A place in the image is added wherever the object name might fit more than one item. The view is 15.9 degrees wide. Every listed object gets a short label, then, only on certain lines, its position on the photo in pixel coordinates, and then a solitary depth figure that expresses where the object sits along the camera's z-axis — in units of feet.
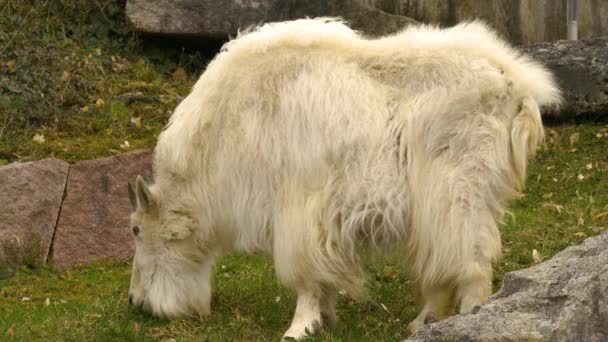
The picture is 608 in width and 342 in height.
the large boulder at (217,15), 74.38
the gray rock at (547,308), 25.15
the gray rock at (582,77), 69.83
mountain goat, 38.89
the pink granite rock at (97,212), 59.08
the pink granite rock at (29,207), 57.93
